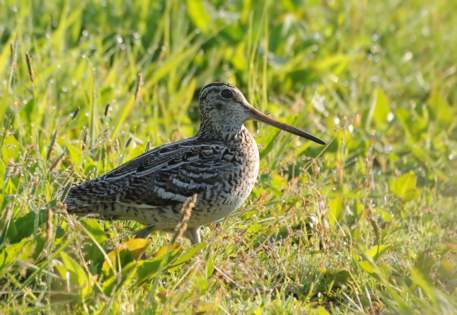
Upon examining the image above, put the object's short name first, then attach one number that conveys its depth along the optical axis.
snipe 9.00
